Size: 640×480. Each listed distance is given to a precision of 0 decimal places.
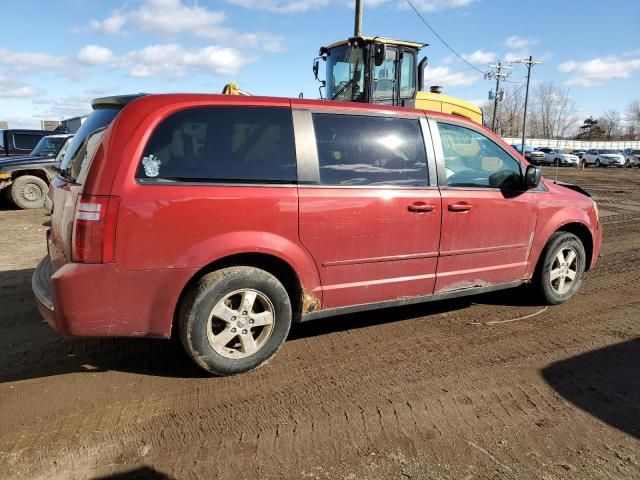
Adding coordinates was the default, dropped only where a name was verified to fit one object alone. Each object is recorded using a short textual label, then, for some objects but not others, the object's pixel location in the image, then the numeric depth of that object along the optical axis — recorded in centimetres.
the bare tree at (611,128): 10050
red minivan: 312
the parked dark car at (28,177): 1159
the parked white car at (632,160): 4578
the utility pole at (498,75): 5669
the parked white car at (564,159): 4434
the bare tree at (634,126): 9938
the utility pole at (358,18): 1672
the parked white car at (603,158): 4469
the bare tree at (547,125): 9750
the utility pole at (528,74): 5312
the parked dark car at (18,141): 1545
